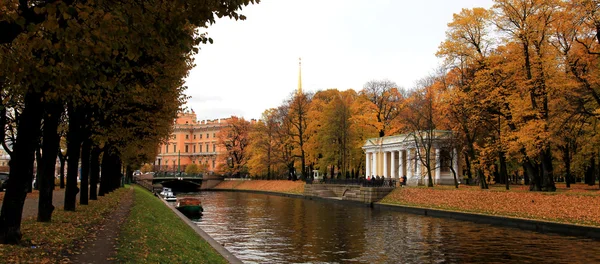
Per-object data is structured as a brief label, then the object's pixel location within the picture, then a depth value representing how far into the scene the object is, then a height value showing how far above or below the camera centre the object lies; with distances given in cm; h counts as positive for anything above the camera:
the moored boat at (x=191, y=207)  3919 -242
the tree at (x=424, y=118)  4934 +608
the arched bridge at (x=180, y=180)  10462 -60
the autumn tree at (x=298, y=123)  7409 +817
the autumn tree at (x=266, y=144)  7881 +529
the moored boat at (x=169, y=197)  5875 -240
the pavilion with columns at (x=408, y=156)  5170 +241
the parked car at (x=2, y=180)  4137 -19
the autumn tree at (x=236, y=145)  10162 +652
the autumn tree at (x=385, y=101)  7050 +1085
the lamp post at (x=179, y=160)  14129 +508
